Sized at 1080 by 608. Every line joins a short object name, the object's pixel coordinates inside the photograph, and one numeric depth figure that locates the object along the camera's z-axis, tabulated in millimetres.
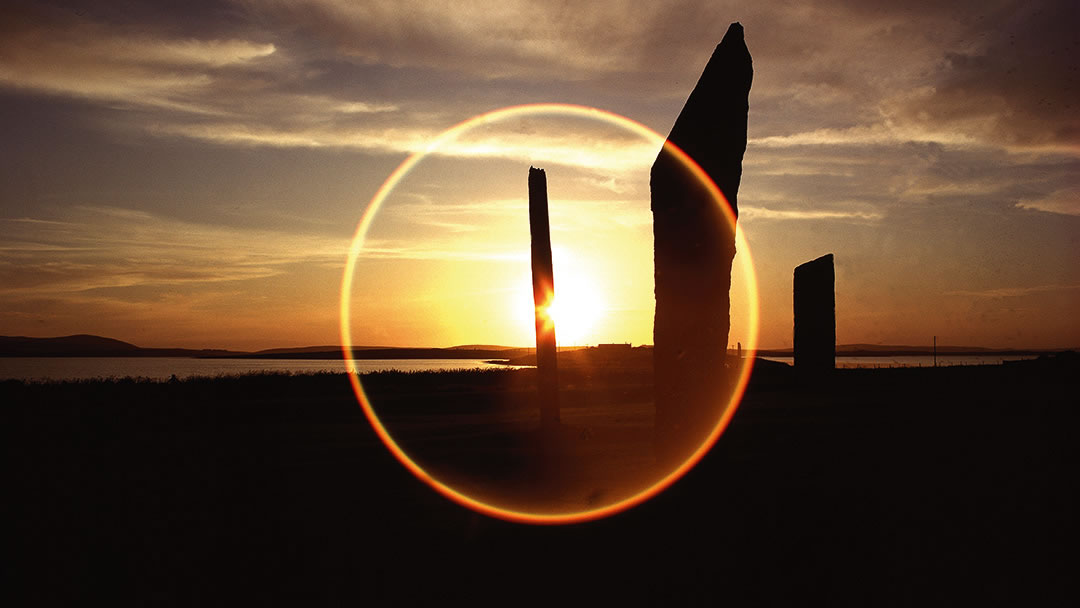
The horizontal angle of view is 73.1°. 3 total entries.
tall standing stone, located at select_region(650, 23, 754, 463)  7469
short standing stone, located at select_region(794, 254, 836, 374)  16266
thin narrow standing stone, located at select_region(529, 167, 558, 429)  12773
